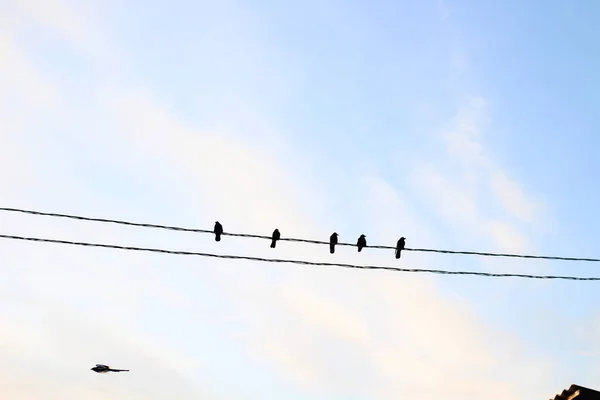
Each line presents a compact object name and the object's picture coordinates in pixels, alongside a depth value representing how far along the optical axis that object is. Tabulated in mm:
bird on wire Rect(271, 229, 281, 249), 20906
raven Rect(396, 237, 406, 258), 21784
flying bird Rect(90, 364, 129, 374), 17116
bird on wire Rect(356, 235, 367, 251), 19719
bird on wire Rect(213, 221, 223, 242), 19419
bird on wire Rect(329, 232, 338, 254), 21844
